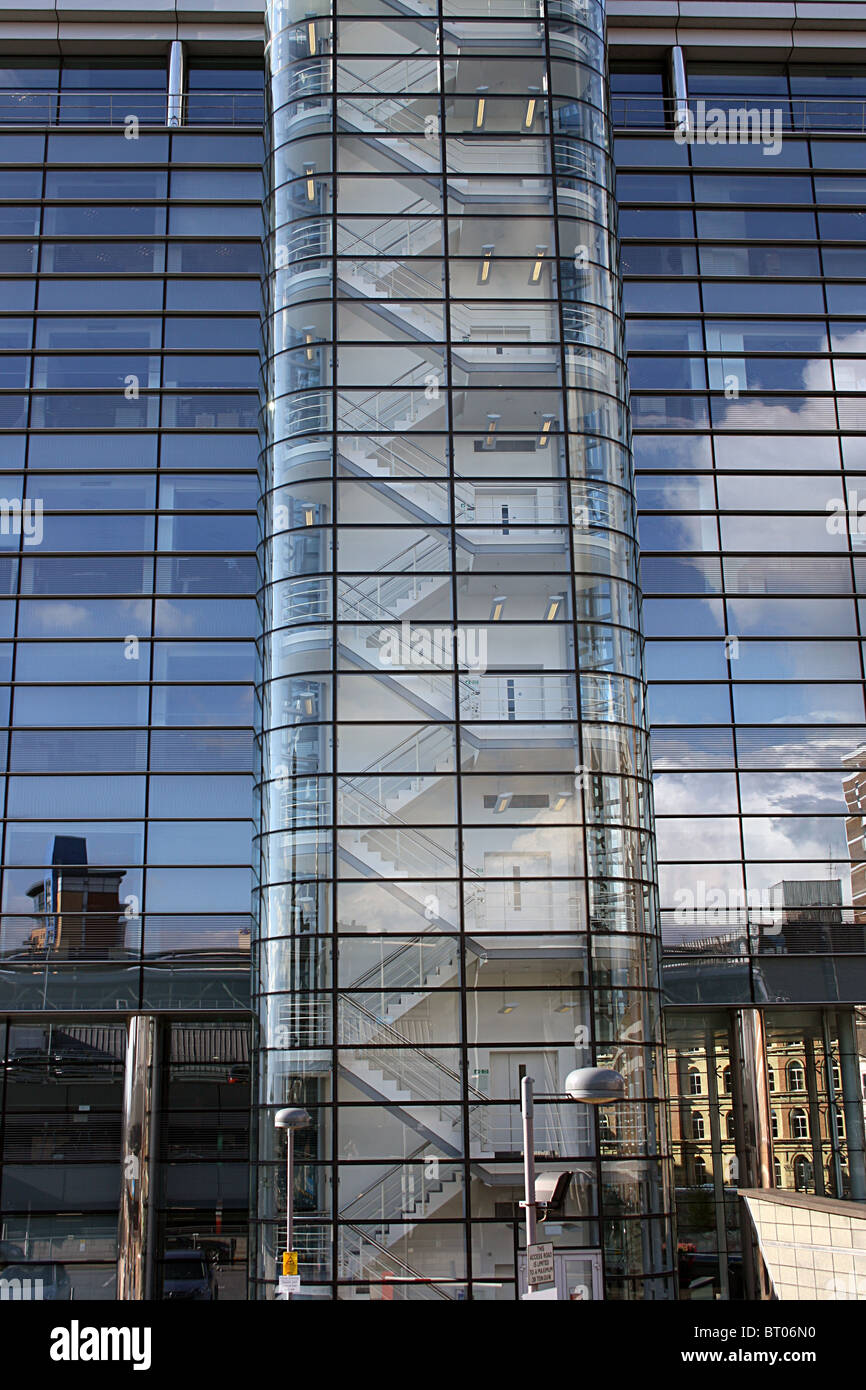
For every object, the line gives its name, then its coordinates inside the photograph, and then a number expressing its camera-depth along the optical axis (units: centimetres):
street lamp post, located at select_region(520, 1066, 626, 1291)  1398
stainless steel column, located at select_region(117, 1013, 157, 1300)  2692
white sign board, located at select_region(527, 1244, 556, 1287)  1356
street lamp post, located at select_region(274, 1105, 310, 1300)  1967
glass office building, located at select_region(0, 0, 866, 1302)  2373
